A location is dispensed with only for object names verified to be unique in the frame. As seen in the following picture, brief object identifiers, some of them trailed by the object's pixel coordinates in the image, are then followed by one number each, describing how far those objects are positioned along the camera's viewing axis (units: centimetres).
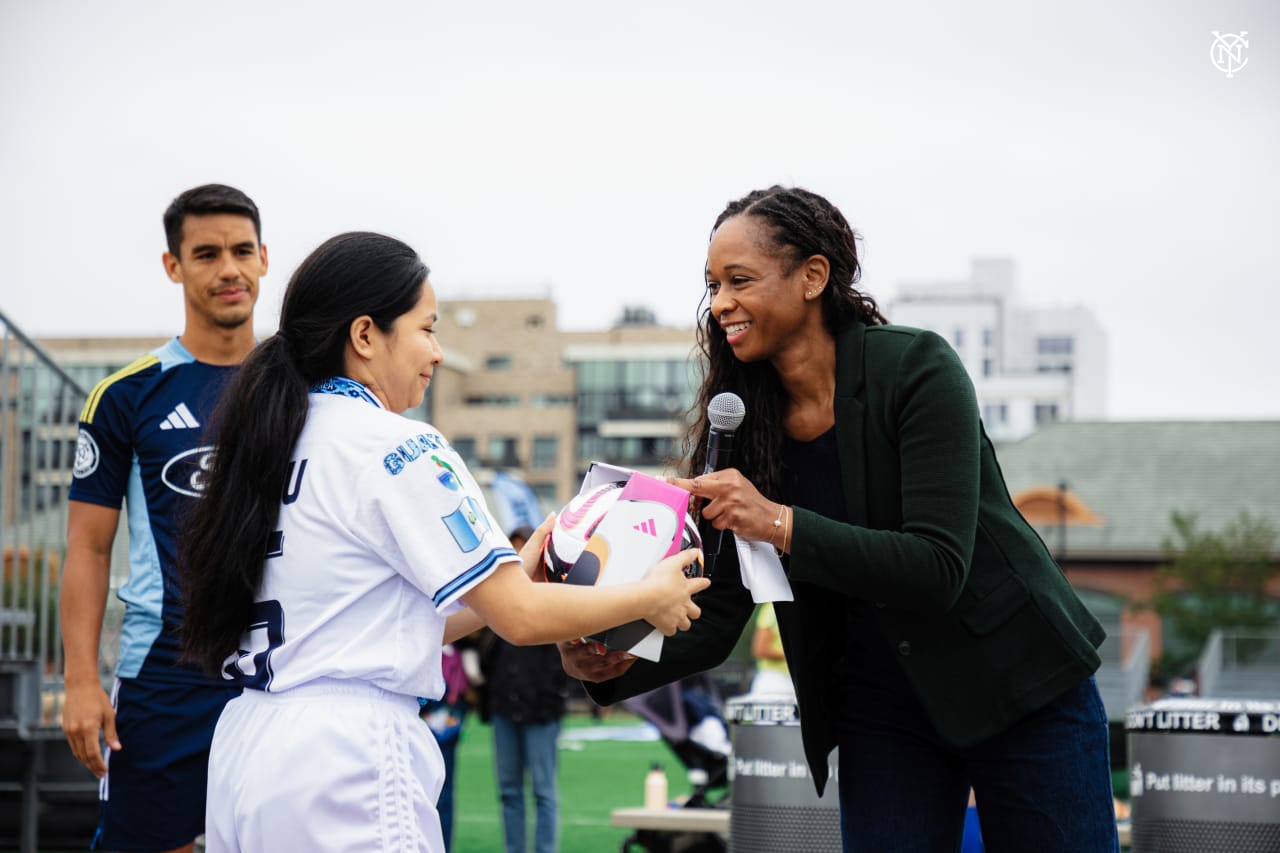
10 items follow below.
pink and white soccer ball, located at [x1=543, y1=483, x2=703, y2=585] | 319
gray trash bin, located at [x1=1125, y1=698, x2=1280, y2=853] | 546
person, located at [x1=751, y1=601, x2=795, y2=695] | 1058
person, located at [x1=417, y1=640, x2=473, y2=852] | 916
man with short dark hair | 436
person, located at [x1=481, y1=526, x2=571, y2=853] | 952
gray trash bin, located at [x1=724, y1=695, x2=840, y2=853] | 555
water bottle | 1007
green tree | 4953
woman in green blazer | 328
